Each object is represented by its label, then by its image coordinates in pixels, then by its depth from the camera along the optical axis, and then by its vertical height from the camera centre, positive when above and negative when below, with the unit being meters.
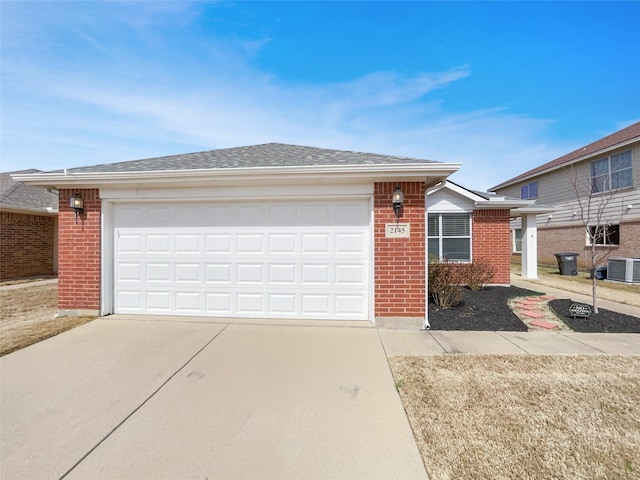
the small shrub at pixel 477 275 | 8.64 -1.04
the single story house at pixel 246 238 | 5.36 +0.07
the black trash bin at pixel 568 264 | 13.12 -1.03
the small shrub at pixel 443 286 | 6.48 -1.00
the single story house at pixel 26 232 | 10.79 +0.37
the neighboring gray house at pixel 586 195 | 12.55 +2.40
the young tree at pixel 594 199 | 13.36 +2.07
